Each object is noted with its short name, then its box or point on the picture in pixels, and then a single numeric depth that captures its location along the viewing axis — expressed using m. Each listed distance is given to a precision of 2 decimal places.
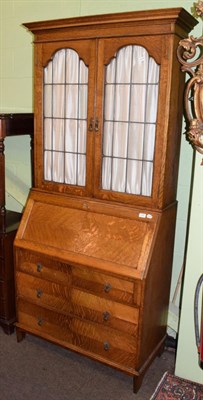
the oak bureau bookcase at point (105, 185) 2.06
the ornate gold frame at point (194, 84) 1.92
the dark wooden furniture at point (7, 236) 2.53
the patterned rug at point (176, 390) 2.21
